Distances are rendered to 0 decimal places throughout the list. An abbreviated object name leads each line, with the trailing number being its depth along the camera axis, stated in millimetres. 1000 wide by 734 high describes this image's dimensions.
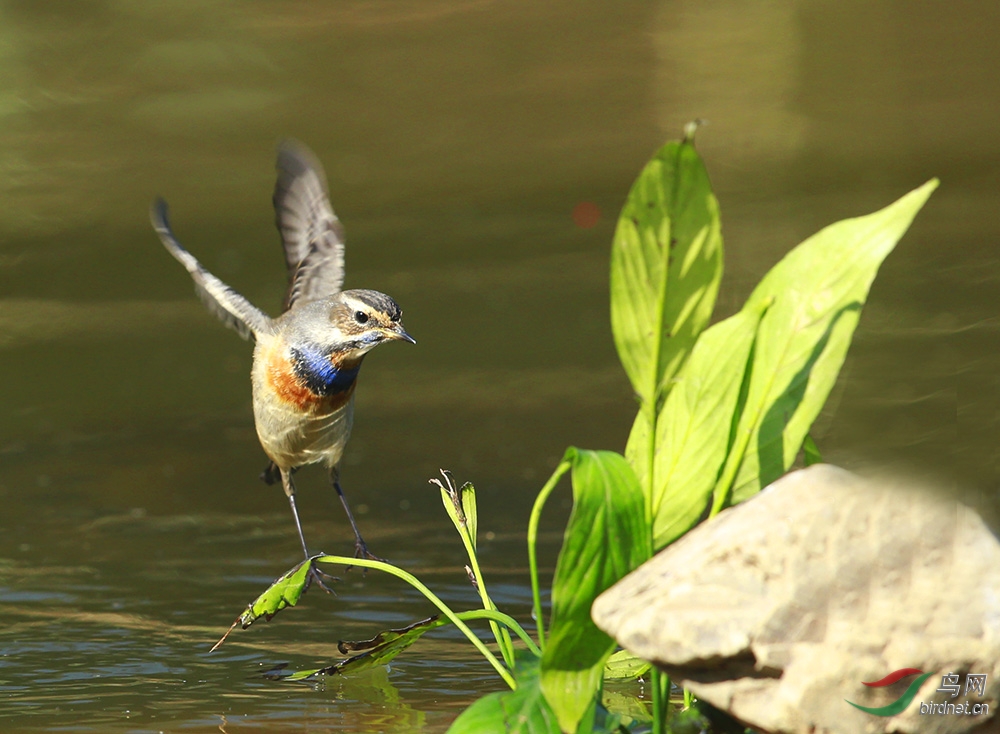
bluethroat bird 6996
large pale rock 4219
